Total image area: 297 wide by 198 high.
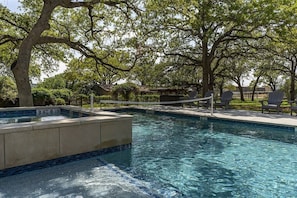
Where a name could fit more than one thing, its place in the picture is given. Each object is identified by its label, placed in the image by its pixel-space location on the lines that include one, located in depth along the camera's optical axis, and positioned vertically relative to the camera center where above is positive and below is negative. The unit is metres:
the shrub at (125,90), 17.81 +0.38
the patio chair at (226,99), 12.60 -0.18
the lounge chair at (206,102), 13.47 -0.37
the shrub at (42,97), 15.28 -0.13
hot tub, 4.42 -0.86
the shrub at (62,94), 17.09 +0.07
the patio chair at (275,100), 10.39 -0.18
